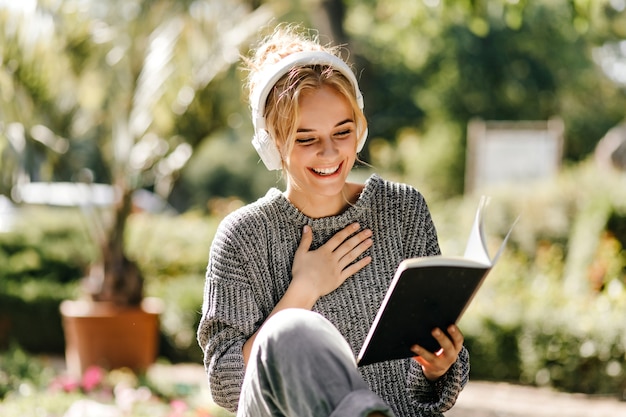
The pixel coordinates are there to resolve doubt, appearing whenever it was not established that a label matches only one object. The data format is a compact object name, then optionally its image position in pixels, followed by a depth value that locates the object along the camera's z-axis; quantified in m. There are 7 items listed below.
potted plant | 7.08
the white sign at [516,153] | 13.24
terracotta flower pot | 7.24
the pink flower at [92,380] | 6.29
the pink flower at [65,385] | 6.19
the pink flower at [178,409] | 5.01
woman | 2.39
